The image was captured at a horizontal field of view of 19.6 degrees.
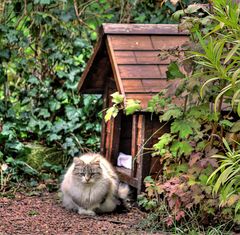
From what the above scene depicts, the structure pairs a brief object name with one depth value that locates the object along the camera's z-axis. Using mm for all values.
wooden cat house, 6176
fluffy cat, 6207
